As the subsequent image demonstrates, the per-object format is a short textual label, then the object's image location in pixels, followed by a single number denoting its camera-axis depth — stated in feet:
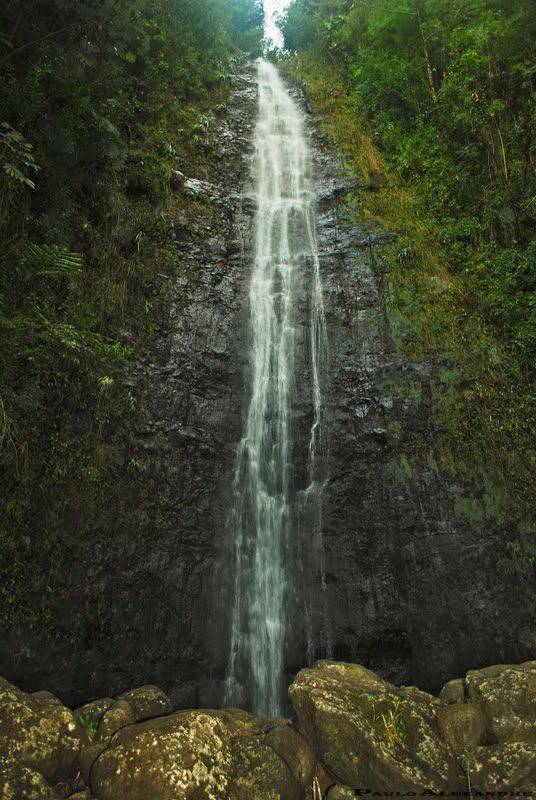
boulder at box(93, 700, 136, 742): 13.60
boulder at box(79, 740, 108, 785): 12.38
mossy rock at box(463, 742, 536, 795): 11.51
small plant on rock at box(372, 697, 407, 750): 13.05
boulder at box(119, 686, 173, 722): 15.44
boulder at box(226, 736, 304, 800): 11.53
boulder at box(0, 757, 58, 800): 11.44
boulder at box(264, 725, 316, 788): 12.49
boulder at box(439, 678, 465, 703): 14.88
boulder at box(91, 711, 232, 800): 11.10
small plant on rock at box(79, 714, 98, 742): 13.77
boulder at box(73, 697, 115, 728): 14.37
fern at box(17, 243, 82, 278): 19.03
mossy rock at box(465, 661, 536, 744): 12.80
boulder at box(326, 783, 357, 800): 11.83
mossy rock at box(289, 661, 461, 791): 12.21
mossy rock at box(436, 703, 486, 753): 13.01
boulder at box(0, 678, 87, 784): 12.30
